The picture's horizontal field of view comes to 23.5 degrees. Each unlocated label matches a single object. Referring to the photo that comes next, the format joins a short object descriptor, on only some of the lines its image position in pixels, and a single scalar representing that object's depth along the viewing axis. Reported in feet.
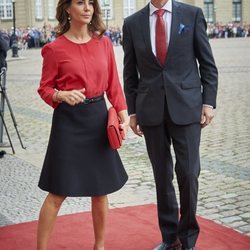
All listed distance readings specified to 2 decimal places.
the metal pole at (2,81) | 27.46
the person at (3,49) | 27.40
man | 13.41
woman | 12.60
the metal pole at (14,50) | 121.29
